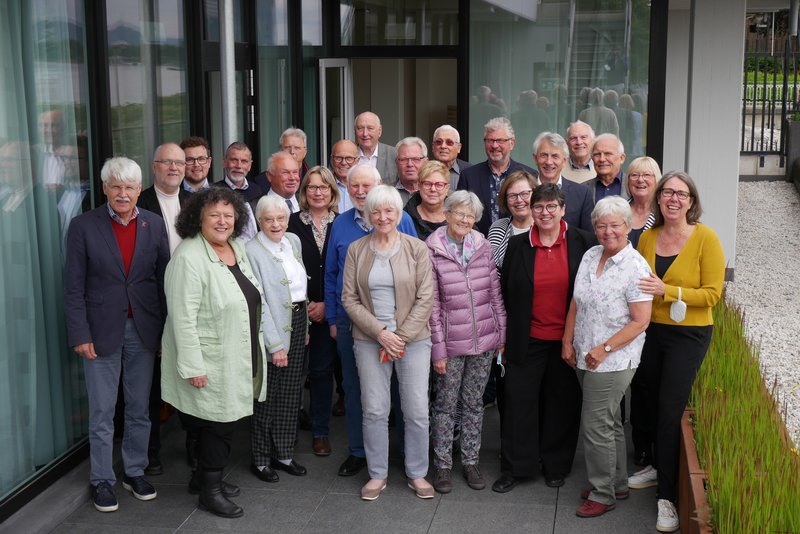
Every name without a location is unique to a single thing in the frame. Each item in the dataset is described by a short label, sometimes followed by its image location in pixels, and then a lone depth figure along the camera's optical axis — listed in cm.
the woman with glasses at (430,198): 544
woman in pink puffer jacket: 517
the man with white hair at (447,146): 654
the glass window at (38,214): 493
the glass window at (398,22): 974
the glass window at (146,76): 598
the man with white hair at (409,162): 622
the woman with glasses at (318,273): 573
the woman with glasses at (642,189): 553
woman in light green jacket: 481
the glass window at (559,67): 926
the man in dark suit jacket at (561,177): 578
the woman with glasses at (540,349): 512
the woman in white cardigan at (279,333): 527
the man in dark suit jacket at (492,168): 633
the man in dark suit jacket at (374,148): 706
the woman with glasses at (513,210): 538
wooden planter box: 426
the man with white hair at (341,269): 545
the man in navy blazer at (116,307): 496
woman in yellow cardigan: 482
